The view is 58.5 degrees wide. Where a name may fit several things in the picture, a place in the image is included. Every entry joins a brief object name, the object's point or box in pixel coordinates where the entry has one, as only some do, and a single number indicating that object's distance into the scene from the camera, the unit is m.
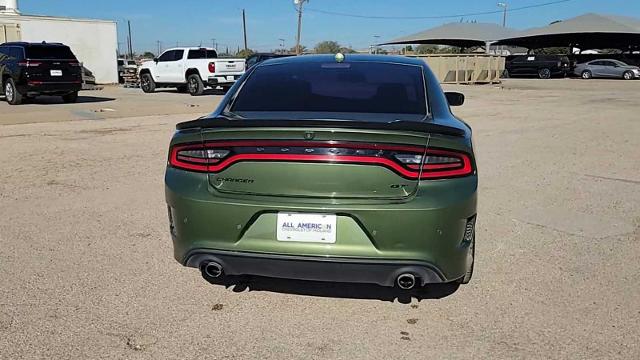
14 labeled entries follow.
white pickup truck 22.64
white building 27.16
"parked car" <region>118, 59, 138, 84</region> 33.25
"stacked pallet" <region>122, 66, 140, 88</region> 29.88
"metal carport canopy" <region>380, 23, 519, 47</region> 56.50
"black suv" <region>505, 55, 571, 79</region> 43.16
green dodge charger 2.94
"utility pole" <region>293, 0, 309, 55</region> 48.51
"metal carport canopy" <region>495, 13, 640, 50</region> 48.56
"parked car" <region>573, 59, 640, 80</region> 39.94
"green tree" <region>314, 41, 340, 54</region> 73.21
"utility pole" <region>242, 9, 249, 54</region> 68.06
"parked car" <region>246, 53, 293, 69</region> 25.38
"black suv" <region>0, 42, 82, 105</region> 16.81
